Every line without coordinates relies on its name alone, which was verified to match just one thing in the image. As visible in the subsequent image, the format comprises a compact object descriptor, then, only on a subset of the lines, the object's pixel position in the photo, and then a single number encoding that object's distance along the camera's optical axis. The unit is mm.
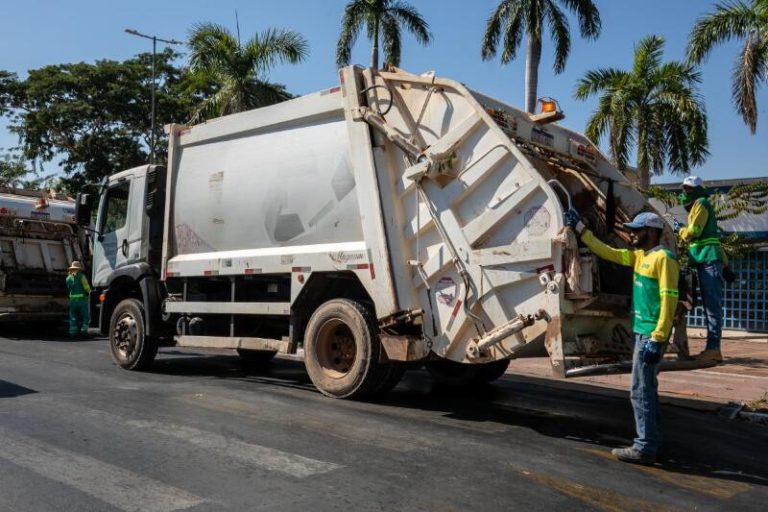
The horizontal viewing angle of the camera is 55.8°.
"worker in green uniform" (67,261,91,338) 14039
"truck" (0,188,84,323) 14188
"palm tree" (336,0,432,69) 21172
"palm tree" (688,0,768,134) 14430
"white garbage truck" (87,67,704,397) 5848
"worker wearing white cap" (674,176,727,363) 6416
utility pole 25947
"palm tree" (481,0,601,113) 18359
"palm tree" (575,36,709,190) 16859
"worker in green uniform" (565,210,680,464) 5023
